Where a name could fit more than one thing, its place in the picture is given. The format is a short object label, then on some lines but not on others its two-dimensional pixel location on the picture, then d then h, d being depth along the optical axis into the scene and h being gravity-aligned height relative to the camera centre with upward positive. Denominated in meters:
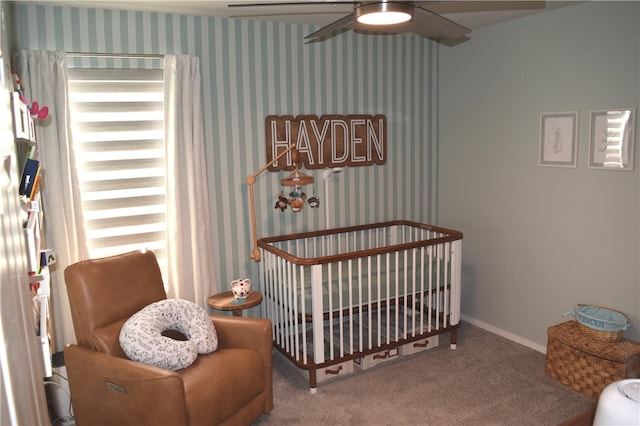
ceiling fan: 2.00 +0.60
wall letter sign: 3.69 +0.15
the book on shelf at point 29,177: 2.05 -0.05
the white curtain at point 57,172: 2.82 -0.04
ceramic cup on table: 3.27 -0.83
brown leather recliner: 2.28 -1.01
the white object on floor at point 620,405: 1.15 -0.58
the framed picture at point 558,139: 3.37 +0.11
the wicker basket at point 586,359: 2.89 -1.23
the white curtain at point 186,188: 3.20 -0.17
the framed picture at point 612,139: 3.06 +0.09
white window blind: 3.07 +0.05
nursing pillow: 2.45 -0.88
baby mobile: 3.38 -0.25
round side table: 3.18 -0.90
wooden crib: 3.17 -0.91
